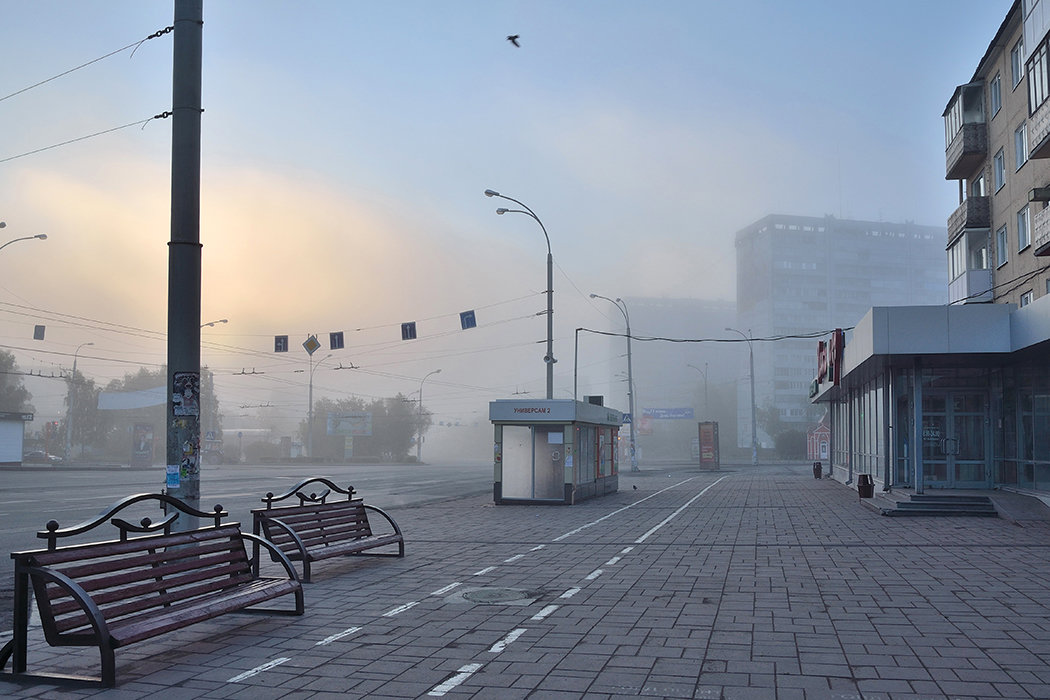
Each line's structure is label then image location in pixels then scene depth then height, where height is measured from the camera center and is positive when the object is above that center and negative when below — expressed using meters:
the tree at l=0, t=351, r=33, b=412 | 75.17 +1.41
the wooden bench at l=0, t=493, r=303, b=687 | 5.89 -1.33
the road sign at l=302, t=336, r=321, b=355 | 34.66 +2.30
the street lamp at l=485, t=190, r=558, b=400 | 30.34 +3.41
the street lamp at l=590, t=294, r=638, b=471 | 54.00 -0.13
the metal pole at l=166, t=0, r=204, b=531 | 8.89 +1.40
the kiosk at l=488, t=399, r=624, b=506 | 23.73 -1.24
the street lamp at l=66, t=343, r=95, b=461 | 71.00 +0.95
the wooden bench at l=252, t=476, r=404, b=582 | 10.14 -1.49
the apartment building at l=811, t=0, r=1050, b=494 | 21.16 +1.56
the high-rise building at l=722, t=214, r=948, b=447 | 166.12 +24.51
